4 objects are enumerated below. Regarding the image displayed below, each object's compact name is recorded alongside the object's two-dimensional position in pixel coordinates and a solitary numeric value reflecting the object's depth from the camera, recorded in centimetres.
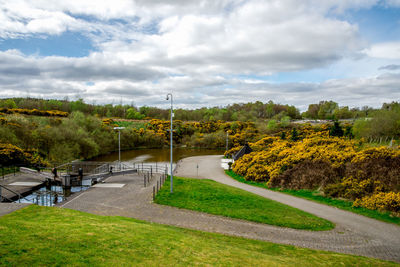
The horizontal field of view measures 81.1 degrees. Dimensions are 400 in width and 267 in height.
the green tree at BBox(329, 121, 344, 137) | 4083
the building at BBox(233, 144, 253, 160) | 3469
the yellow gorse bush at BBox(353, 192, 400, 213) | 1550
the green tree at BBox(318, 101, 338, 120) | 11308
